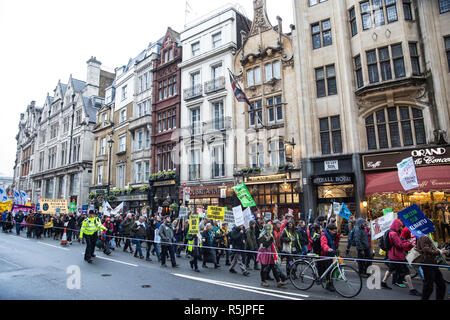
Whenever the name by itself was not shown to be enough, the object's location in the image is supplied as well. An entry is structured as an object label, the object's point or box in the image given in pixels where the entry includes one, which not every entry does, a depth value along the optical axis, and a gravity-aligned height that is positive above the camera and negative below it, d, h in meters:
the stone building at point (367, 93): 17.03 +6.91
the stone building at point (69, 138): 41.88 +11.94
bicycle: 7.21 -1.84
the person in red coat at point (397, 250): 8.11 -1.29
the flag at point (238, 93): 19.94 +7.77
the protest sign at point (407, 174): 9.50 +0.97
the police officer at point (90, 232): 11.72 -0.78
